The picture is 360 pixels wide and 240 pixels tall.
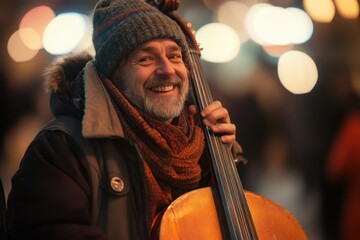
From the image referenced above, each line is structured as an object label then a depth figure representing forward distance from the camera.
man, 1.66
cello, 1.70
